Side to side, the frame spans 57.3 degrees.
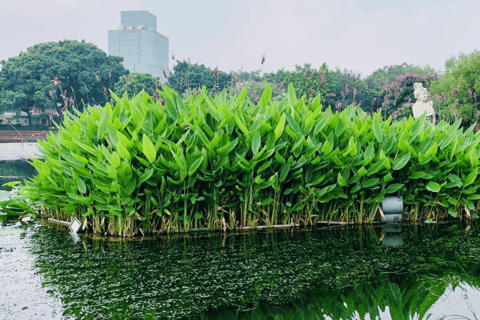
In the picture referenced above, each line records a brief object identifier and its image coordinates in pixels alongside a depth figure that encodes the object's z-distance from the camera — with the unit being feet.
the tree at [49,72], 130.62
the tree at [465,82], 75.00
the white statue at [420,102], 39.32
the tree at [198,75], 137.49
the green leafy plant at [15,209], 12.28
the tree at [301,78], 112.04
